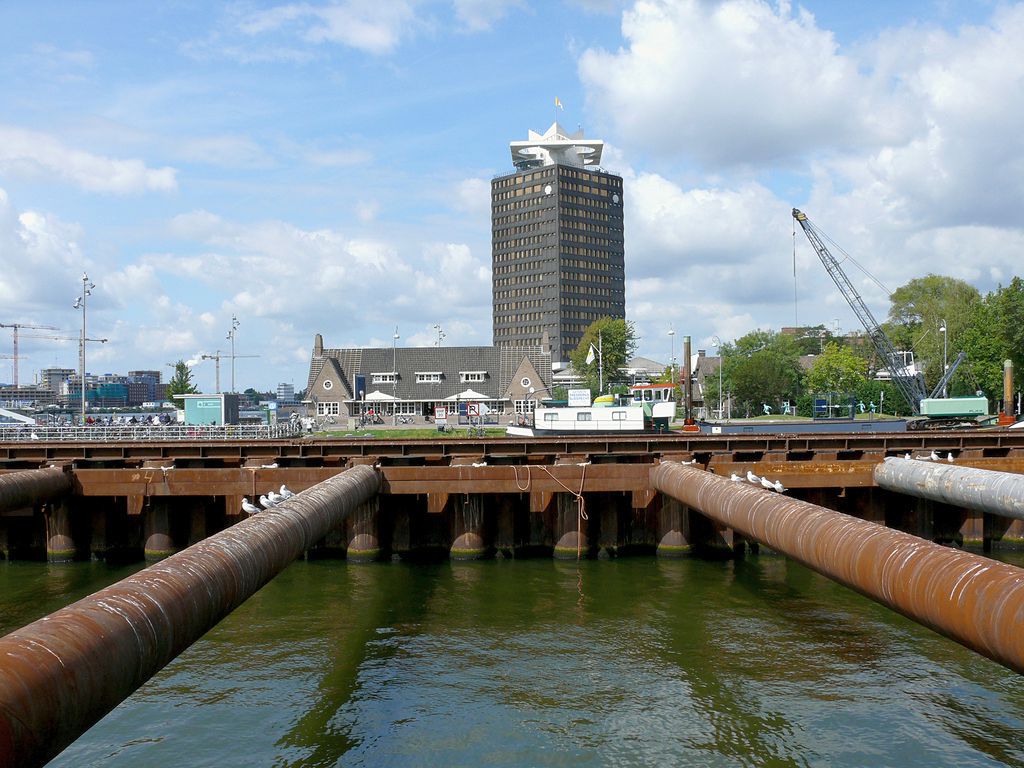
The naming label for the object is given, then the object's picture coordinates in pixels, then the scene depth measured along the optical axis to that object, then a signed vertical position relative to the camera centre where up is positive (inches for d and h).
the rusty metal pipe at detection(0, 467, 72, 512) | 770.8 -74.4
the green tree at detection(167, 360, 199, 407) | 5487.2 +196.5
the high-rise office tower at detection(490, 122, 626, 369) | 7834.6 +585.8
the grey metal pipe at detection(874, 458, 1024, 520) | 681.6 -77.2
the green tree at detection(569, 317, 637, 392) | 4724.4 +332.5
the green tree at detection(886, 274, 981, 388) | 4234.7 +472.6
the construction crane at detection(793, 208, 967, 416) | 3385.8 +230.6
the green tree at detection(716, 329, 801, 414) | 4040.4 +118.0
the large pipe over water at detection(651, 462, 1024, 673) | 286.0 -73.5
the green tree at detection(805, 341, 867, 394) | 4069.9 +134.9
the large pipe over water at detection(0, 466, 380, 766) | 232.2 -78.5
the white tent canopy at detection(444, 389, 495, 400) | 4234.7 +53.7
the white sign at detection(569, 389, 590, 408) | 2212.1 +16.5
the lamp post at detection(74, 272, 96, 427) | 2726.4 +388.0
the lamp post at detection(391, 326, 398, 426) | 4434.1 +153.9
